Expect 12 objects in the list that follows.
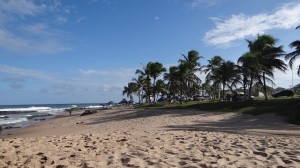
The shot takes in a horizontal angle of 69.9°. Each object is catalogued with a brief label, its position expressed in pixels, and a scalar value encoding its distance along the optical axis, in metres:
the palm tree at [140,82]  48.55
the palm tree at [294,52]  20.52
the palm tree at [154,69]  38.07
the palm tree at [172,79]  36.04
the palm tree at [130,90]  58.41
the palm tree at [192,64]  34.73
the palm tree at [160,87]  49.98
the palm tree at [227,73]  28.76
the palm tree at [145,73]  38.84
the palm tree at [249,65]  22.87
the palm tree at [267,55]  23.21
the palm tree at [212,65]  33.15
